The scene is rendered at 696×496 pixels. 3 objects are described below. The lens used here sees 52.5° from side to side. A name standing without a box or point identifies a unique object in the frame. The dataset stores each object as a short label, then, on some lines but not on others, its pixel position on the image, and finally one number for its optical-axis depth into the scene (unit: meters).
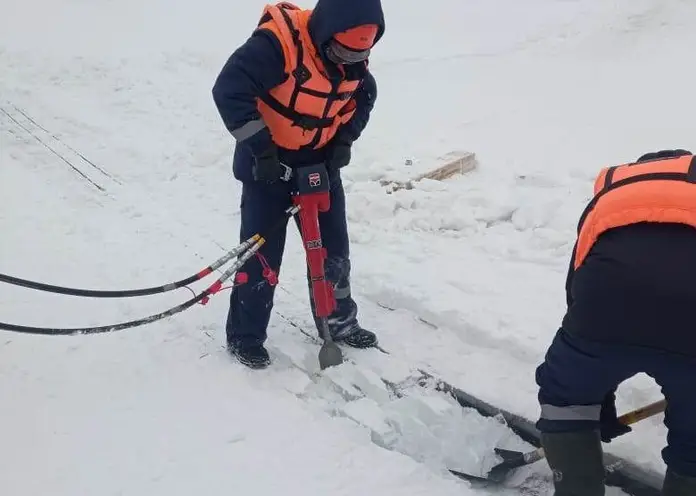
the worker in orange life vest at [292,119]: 3.26
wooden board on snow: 6.00
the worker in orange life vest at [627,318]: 1.95
